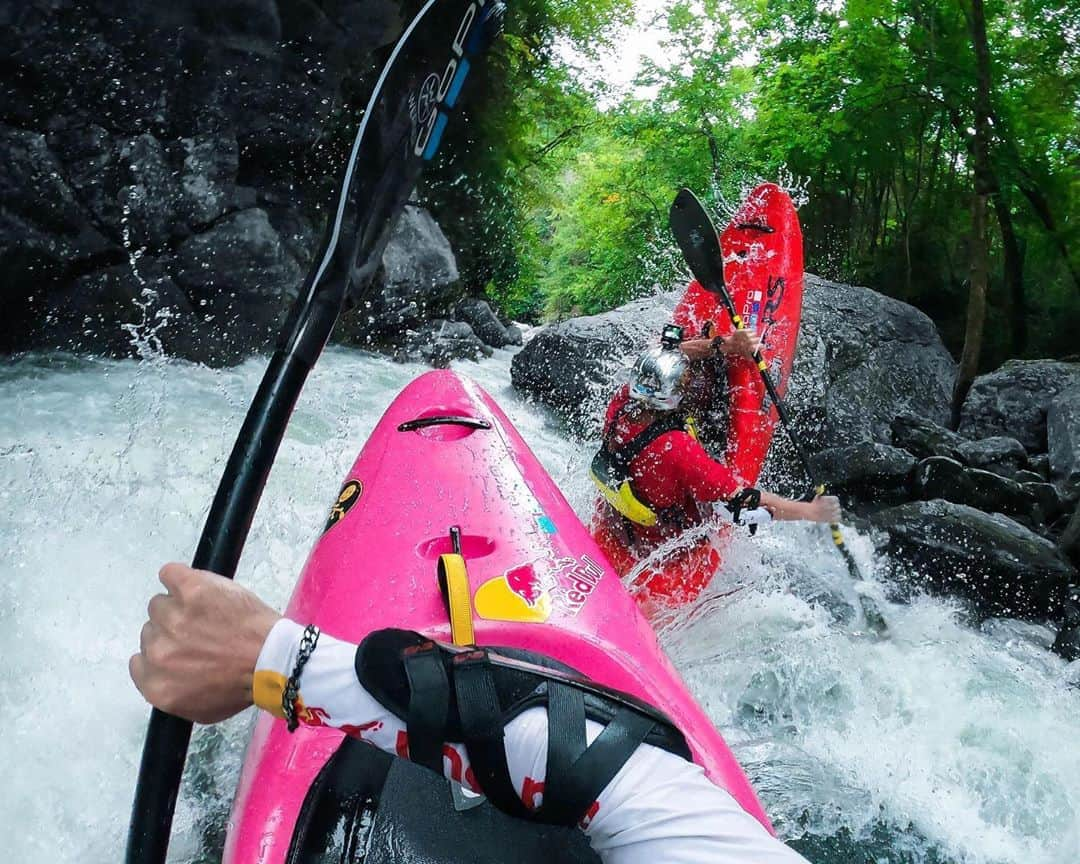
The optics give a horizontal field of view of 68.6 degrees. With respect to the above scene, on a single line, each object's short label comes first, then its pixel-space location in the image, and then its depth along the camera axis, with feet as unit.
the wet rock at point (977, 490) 16.29
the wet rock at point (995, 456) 18.83
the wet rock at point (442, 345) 27.27
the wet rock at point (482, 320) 34.86
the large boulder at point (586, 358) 21.90
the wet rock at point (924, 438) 18.92
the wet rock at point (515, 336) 39.00
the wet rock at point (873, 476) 17.13
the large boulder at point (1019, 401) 22.48
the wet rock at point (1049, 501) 16.80
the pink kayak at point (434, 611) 3.58
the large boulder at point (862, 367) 20.03
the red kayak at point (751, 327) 8.98
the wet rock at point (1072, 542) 13.87
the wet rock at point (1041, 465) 19.95
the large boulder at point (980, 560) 12.67
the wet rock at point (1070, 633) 11.22
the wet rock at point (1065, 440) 18.52
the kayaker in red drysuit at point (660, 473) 8.19
